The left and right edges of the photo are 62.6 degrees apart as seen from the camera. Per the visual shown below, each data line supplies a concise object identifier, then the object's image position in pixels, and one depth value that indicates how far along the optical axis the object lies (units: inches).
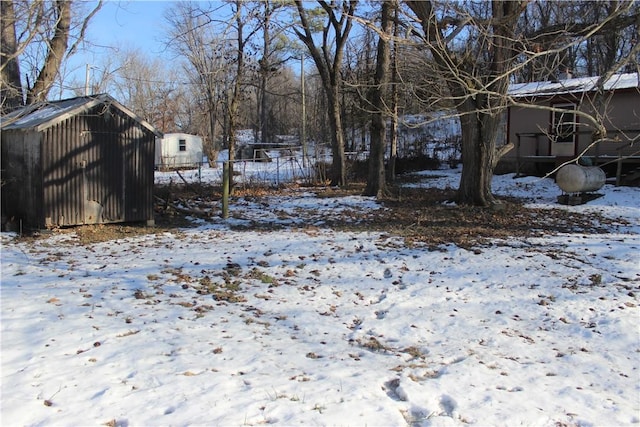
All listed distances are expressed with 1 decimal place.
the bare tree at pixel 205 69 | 611.5
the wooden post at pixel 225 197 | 498.9
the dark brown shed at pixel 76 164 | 400.2
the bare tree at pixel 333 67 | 781.9
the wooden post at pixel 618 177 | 675.4
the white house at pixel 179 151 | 1467.8
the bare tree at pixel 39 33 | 252.2
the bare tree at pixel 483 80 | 401.4
